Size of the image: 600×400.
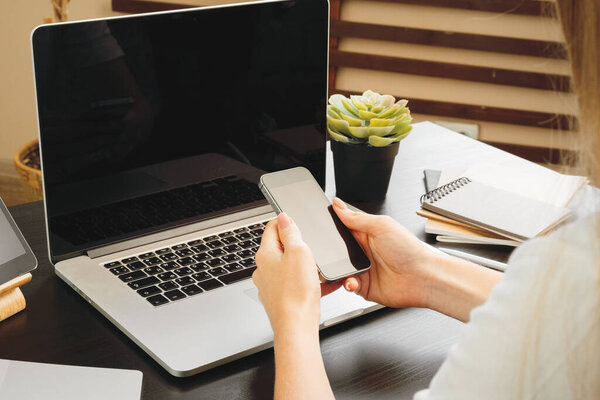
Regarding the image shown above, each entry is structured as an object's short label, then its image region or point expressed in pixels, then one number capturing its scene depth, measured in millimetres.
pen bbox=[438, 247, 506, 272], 977
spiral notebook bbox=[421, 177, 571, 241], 1034
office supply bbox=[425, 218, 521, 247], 1033
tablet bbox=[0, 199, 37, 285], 832
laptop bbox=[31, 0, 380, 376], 823
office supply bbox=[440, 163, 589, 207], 1135
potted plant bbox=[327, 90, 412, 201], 1129
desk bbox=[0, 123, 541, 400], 721
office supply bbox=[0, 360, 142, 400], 672
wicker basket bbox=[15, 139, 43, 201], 1922
